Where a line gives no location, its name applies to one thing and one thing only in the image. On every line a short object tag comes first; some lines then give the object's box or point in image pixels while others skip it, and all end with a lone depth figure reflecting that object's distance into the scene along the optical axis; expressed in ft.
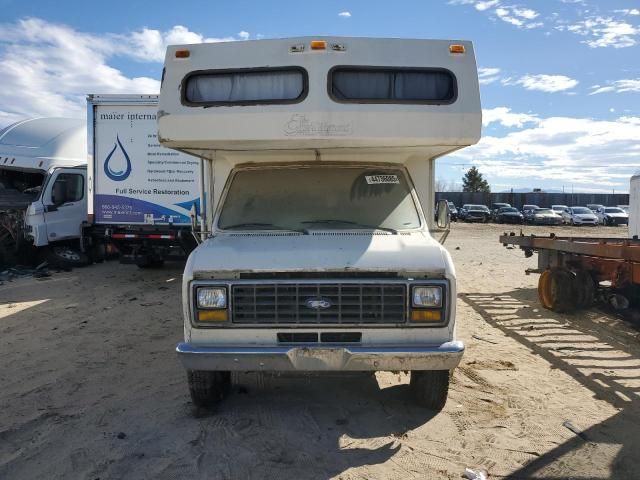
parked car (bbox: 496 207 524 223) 129.18
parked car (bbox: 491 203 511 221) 135.78
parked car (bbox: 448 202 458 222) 135.07
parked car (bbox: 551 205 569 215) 126.82
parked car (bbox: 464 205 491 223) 134.20
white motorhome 13.03
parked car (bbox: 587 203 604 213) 134.05
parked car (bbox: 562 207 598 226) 121.70
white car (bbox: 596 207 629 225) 124.75
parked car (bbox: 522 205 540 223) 127.13
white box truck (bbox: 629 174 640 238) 34.32
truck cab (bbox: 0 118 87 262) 41.42
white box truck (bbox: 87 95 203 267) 37.70
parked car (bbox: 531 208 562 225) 123.03
